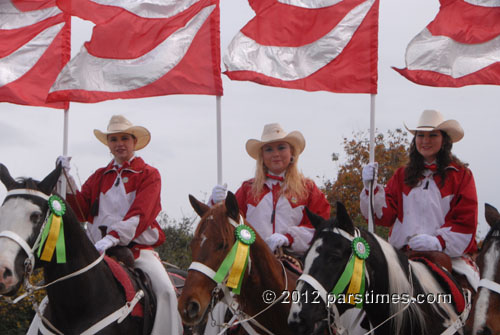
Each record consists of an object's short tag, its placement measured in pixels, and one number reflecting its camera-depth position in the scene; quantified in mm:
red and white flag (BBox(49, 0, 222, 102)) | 7934
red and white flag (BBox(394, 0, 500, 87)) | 7395
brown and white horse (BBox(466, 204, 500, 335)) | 4620
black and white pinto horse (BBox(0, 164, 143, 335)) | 5466
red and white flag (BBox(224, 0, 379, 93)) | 7707
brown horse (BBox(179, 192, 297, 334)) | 5582
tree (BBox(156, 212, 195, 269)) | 15742
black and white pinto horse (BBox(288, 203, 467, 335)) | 4906
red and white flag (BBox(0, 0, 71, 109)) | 8523
